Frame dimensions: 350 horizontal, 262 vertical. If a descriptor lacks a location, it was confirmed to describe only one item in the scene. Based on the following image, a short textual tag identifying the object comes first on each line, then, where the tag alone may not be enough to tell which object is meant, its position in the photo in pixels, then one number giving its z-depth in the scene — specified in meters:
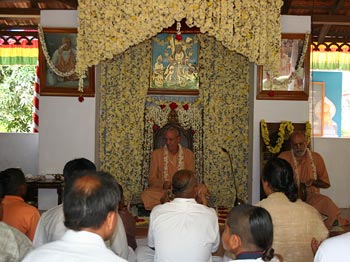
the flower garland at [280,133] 7.73
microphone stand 8.45
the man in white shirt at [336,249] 2.81
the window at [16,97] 11.55
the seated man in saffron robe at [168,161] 7.67
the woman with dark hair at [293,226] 3.55
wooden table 7.64
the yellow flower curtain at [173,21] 6.85
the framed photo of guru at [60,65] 7.98
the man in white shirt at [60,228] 3.36
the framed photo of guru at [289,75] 8.02
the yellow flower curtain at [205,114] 8.75
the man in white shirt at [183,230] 3.59
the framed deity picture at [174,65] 8.87
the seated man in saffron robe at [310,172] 6.54
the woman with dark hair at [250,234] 2.48
